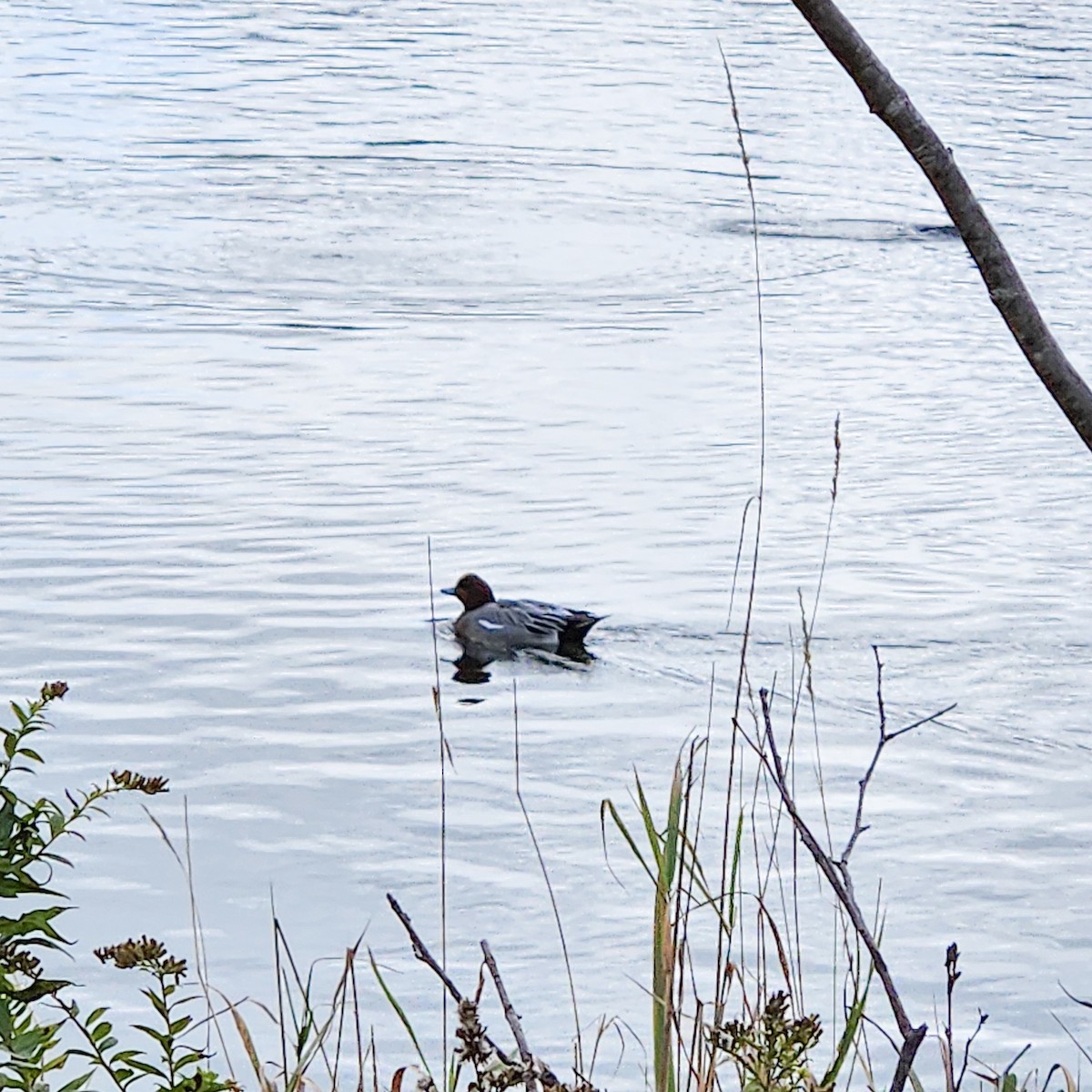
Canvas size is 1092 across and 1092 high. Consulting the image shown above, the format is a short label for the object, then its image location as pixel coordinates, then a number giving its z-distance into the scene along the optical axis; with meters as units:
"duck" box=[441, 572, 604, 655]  13.54
